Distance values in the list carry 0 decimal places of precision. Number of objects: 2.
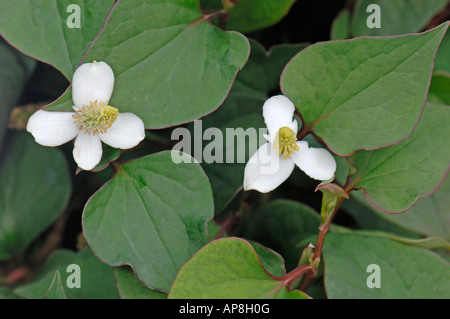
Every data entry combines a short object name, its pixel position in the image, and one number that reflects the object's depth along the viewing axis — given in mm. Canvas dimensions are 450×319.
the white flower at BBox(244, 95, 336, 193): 321
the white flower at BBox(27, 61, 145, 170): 317
